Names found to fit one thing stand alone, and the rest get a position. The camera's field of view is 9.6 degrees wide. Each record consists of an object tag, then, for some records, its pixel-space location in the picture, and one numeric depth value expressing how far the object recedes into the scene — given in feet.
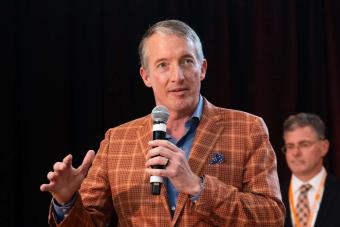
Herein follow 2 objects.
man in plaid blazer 15.19
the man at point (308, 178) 19.38
